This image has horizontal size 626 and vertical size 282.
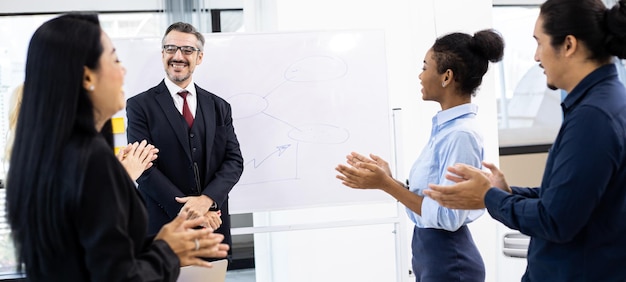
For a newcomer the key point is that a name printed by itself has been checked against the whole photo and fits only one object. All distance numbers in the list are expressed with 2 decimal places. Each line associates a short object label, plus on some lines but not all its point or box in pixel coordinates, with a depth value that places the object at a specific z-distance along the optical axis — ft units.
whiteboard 11.17
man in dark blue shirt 4.77
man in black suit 9.25
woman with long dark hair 4.12
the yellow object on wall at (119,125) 11.09
